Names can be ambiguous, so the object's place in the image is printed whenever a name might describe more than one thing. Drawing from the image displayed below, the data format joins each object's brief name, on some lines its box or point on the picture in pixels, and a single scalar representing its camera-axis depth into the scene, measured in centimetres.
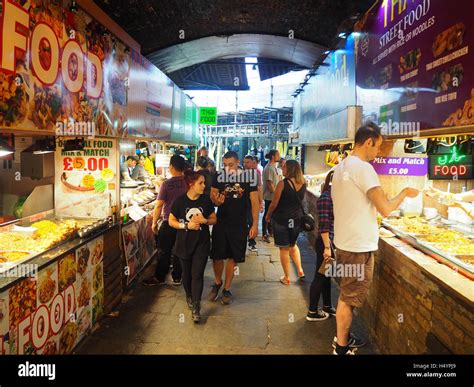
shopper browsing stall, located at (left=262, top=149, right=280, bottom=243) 912
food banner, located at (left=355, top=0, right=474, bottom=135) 327
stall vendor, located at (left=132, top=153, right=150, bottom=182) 882
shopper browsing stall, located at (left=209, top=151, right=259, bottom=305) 542
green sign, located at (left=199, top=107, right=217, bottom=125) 1552
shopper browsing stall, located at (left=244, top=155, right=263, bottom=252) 854
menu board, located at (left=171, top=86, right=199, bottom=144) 998
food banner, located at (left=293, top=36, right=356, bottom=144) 659
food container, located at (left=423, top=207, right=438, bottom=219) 534
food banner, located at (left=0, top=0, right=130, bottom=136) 277
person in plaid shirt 464
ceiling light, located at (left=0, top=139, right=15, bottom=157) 371
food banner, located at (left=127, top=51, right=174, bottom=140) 594
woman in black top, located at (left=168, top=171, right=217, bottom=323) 491
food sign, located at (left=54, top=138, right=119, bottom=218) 514
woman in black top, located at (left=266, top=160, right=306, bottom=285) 598
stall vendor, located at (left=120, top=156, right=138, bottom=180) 816
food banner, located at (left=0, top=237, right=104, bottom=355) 303
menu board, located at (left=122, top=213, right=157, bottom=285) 586
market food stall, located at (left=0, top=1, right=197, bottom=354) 300
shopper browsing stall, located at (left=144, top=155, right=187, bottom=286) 622
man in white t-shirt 360
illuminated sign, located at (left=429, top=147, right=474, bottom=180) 500
